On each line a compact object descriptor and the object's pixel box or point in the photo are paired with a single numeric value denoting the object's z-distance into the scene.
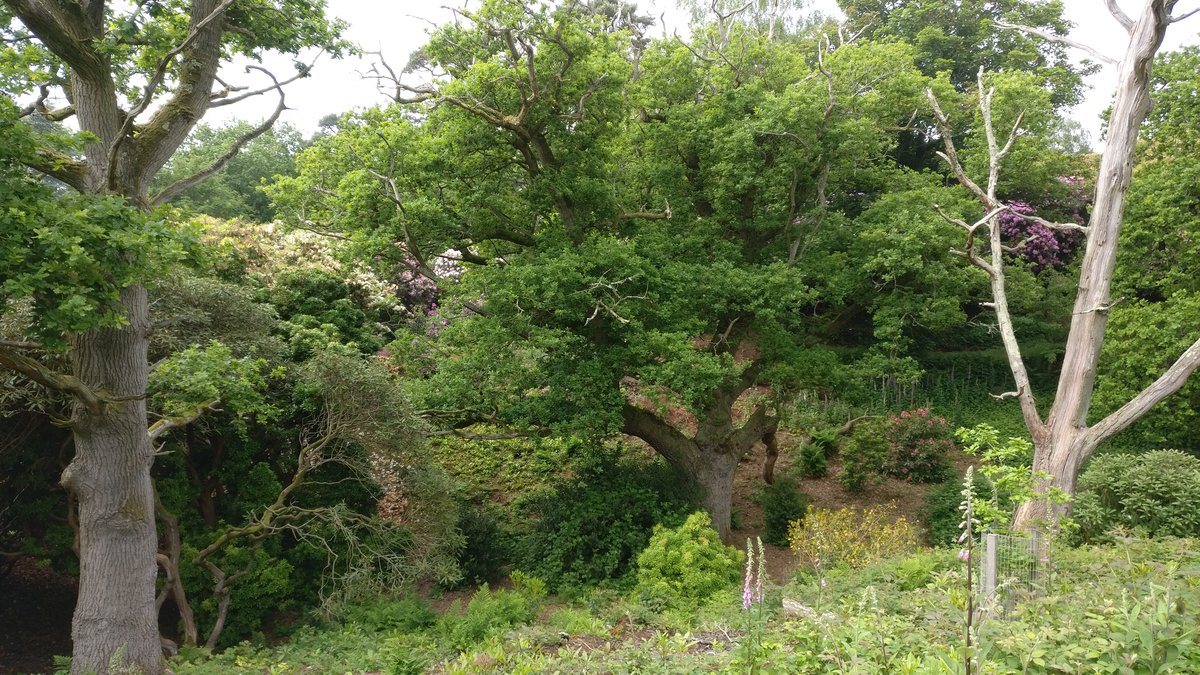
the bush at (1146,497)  8.01
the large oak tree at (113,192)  6.11
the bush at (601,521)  10.16
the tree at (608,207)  9.38
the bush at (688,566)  8.43
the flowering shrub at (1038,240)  16.47
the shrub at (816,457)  14.37
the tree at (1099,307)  7.80
